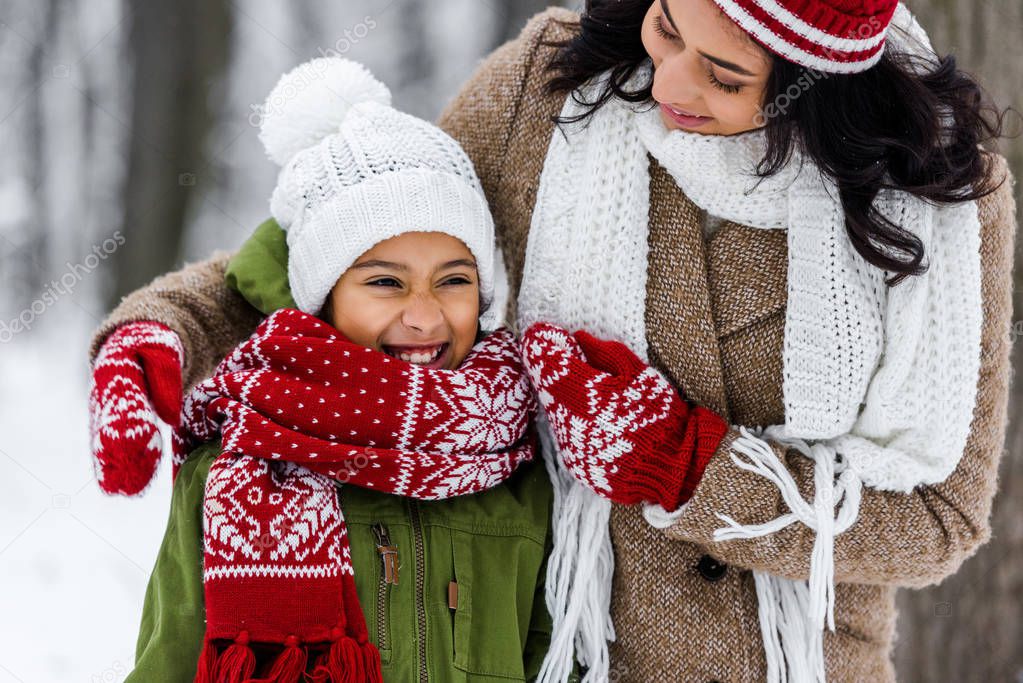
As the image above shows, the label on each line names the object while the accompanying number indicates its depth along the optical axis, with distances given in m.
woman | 3.67
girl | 3.68
